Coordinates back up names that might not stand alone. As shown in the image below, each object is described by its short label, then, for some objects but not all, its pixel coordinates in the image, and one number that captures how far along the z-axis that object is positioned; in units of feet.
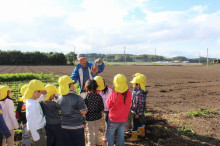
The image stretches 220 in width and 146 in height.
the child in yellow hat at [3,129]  10.29
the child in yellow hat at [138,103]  14.48
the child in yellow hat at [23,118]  11.42
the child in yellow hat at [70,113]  10.87
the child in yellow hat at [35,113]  10.26
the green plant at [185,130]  16.07
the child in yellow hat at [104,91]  13.43
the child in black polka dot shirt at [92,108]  12.22
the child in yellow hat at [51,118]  11.55
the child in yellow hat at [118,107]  12.08
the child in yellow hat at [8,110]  11.79
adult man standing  16.13
